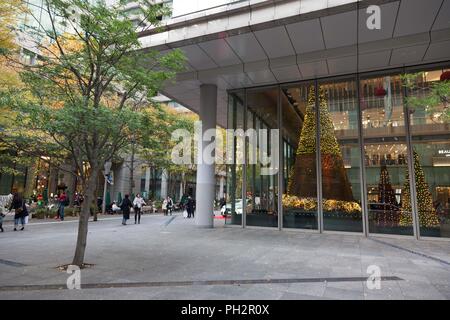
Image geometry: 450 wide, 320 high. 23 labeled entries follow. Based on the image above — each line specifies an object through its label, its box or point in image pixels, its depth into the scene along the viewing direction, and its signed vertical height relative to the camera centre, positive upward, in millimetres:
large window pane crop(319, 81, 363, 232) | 13586 +1965
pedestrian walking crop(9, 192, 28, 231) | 13422 -424
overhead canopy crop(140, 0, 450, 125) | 9969 +5795
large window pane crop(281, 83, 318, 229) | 14336 +2037
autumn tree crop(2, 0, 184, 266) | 6418 +2601
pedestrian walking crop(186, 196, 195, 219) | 23734 -492
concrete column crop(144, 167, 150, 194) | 48875 +2740
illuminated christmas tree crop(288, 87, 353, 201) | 13898 +1733
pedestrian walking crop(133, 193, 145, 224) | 18812 -312
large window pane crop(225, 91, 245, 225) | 15734 +1637
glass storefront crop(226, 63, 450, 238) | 12578 +1858
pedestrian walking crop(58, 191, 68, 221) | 18500 -306
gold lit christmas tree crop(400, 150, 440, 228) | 12353 -25
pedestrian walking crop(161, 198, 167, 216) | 27319 -758
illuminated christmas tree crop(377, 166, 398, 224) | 12875 +123
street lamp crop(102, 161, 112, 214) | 21439 +1968
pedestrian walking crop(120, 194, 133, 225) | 17384 -463
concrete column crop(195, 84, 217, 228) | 15250 +1182
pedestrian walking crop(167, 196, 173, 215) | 28078 -601
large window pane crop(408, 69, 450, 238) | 12102 +1520
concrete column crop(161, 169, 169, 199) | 50594 +2077
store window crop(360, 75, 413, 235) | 12828 +1932
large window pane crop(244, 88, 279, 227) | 15133 +2032
